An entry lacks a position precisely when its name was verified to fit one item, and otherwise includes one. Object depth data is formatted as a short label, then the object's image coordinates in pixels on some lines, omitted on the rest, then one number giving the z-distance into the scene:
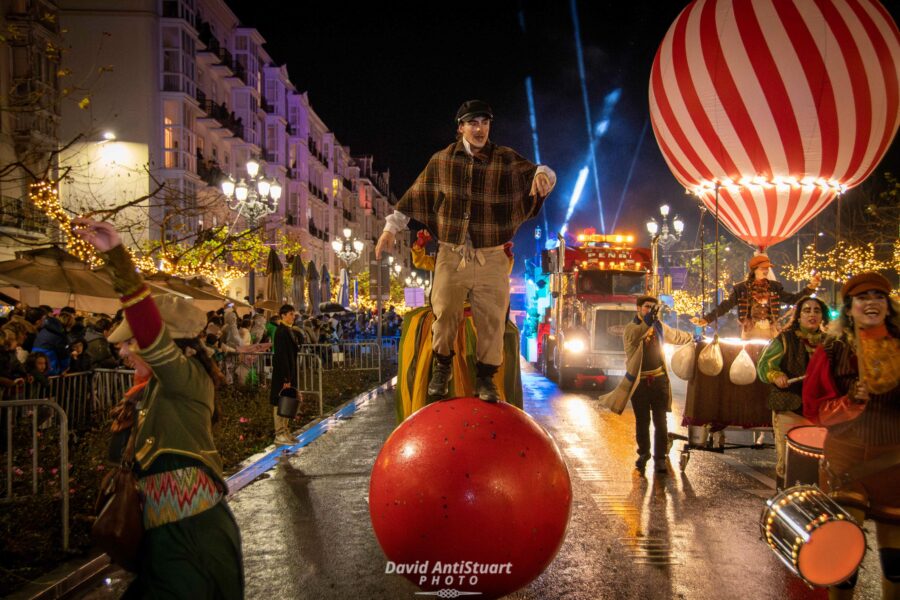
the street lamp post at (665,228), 28.08
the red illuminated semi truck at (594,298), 20.64
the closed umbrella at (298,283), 27.03
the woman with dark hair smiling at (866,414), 4.44
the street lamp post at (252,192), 18.78
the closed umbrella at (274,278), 22.22
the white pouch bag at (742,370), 8.92
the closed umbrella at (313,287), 30.01
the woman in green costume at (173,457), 3.58
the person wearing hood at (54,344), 11.30
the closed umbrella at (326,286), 33.53
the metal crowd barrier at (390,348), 28.69
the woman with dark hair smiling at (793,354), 7.00
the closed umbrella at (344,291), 38.53
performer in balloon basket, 10.95
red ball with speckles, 3.53
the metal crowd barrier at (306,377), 16.39
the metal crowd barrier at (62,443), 6.18
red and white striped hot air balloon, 13.55
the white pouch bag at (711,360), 9.18
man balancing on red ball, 5.11
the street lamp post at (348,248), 35.85
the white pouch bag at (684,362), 9.59
